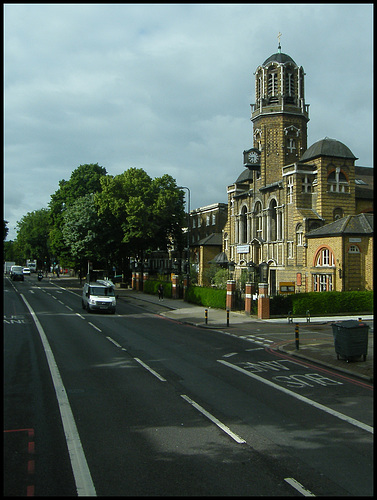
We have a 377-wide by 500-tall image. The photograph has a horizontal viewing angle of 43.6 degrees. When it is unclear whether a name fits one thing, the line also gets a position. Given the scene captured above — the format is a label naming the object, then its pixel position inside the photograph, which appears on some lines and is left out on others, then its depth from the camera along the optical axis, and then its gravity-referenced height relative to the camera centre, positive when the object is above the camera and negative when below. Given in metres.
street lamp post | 44.16 +0.10
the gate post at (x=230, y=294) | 35.57 -1.91
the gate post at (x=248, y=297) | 33.38 -2.04
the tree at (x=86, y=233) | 56.59 +4.28
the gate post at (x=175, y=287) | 47.81 -1.87
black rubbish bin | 16.47 -2.49
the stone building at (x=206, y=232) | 67.25 +5.97
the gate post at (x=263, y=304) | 31.53 -2.35
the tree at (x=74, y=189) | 66.62 +11.55
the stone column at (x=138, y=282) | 59.09 -1.74
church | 39.25 +6.83
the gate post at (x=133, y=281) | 61.45 -1.65
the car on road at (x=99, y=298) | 32.72 -2.10
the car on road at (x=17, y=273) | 79.19 -0.89
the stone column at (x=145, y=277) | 59.13 -1.08
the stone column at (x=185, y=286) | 44.93 -1.71
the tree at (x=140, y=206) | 54.16 +7.26
